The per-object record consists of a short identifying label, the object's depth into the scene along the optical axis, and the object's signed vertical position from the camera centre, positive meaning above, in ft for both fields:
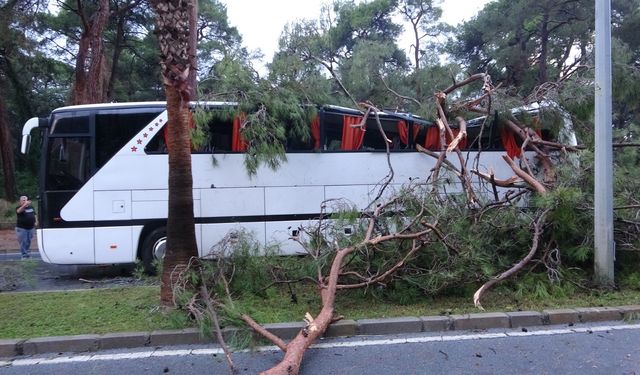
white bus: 30.53 -0.19
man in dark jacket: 41.65 -3.78
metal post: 23.54 +0.59
